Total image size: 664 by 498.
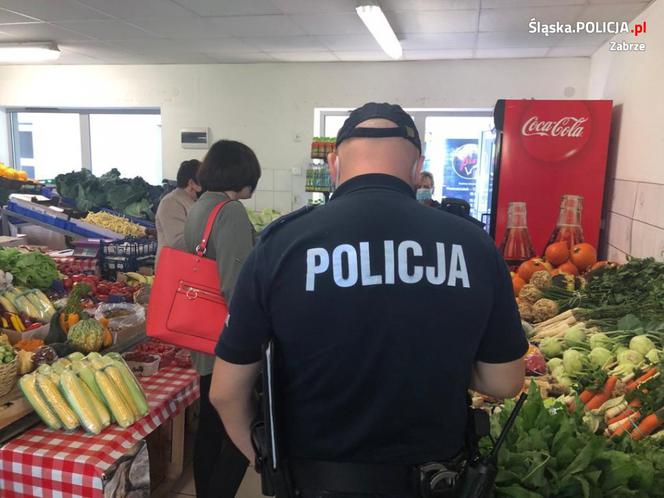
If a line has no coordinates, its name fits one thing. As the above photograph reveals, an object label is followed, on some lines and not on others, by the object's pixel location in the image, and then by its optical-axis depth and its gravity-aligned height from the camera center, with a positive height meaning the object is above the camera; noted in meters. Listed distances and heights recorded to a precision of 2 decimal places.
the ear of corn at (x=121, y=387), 2.22 -0.93
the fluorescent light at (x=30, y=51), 6.43 +1.17
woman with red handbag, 2.22 -0.36
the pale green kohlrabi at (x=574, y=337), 2.79 -0.84
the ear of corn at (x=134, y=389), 2.25 -0.95
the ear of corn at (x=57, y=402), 2.10 -0.95
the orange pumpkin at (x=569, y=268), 3.86 -0.69
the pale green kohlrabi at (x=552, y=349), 2.79 -0.90
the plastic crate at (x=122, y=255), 4.45 -0.81
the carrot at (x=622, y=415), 2.07 -0.91
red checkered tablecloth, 1.92 -1.07
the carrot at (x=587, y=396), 2.30 -0.93
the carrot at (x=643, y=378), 2.20 -0.82
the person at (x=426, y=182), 6.14 -0.20
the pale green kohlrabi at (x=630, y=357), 2.42 -0.81
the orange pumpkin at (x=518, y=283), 3.78 -0.79
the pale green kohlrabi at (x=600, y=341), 2.68 -0.82
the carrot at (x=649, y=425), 1.95 -0.89
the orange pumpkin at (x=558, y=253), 4.03 -0.61
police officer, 1.12 -0.32
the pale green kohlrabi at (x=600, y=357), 2.54 -0.85
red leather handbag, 2.21 -0.58
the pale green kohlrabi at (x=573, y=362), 2.53 -0.88
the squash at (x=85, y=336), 2.53 -0.83
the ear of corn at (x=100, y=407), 2.13 -0.97
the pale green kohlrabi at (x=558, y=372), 2.51 -0.92
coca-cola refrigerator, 4.59 +0.04
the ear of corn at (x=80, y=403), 2.09 -0.94
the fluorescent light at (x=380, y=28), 4.34 +1.17
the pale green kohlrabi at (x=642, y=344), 2.47 -0.77
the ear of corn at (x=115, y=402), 2.16 -0.96
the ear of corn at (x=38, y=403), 2.11 -0.94
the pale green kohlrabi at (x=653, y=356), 2.36 -0.78
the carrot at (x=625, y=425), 2.00 -0.91
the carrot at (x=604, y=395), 2.26 -0.91
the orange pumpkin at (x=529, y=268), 3.90 -0.70
